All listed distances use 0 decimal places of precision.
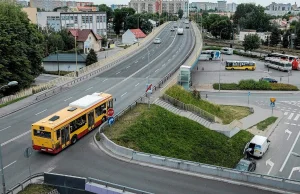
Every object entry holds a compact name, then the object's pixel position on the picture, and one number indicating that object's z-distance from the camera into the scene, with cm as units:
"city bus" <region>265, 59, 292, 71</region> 7125
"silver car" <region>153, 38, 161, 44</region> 8960
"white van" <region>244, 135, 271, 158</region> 3295
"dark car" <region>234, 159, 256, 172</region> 2698
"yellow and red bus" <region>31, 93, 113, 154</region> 2441
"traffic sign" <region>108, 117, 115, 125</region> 2827
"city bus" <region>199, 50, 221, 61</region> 8431
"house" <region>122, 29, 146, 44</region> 11451
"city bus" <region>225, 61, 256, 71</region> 7306
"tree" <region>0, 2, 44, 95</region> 4609
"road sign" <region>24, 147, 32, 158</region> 1952
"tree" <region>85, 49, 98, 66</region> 6531
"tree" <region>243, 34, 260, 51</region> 9231
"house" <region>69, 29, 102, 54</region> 8741
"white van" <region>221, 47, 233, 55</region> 9556
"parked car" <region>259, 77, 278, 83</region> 6056
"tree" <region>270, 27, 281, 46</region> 10738
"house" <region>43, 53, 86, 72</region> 6469
